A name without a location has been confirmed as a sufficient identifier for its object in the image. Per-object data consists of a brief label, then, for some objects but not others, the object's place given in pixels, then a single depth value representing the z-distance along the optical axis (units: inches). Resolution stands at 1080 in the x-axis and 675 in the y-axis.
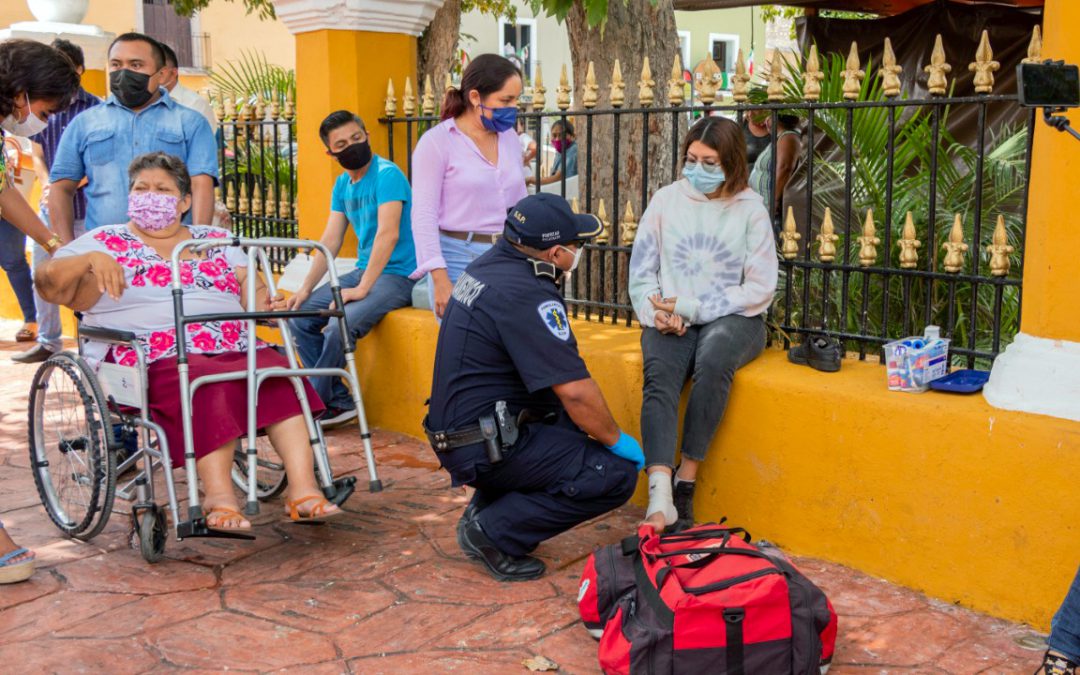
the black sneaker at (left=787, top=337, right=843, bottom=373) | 172.6
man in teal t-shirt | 228.2
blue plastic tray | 156.7
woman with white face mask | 166.6
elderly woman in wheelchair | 168.4
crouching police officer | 154.4
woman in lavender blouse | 195.3
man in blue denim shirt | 226.7
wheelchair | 163.3
